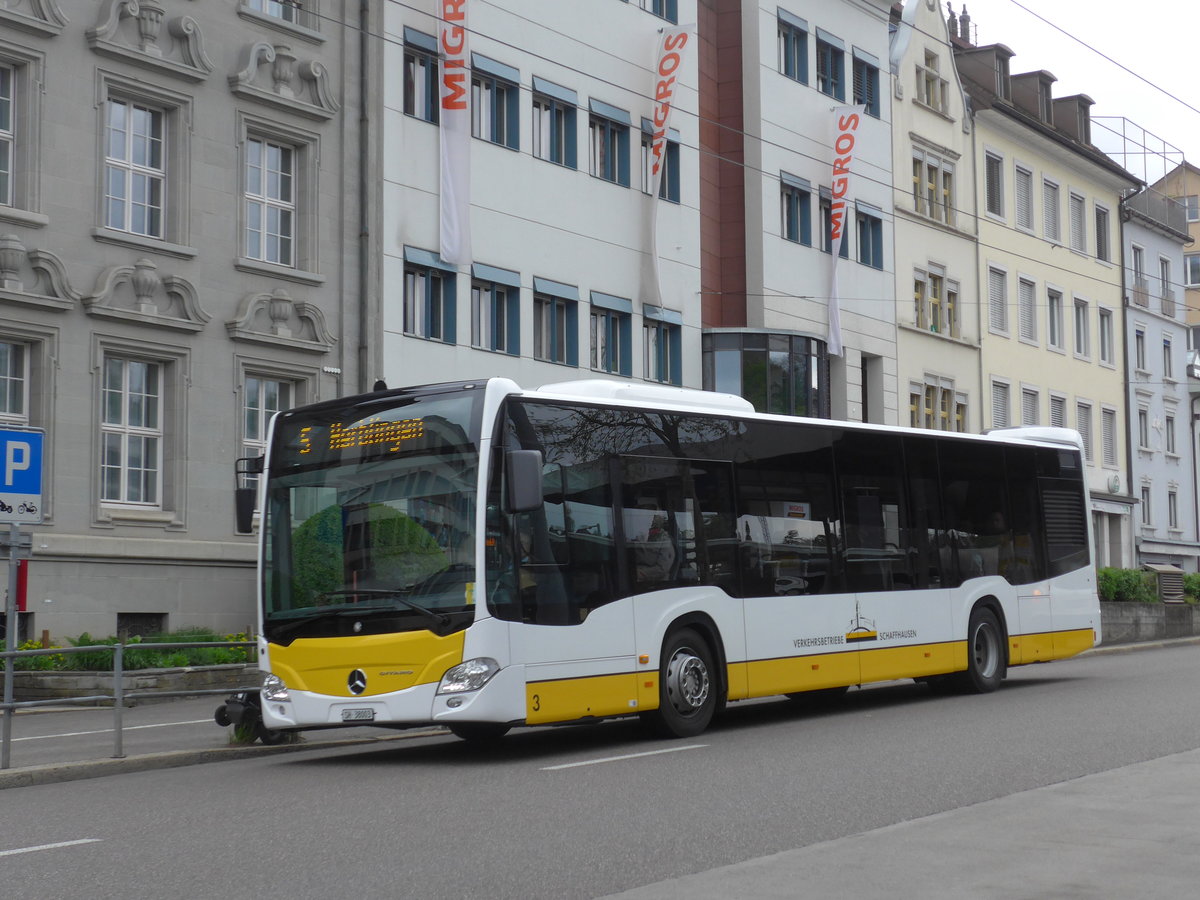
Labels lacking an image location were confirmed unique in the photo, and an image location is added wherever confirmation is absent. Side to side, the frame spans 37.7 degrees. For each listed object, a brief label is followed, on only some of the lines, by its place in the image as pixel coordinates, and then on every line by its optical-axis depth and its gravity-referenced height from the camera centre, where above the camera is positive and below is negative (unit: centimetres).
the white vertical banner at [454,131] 3025 +827
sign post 1399 +104
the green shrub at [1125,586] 3944 +43
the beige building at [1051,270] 4991 +1006
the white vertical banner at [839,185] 4094 +986
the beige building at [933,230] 4522 +999
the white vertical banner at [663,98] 3534 +1030
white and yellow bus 1363 +43
